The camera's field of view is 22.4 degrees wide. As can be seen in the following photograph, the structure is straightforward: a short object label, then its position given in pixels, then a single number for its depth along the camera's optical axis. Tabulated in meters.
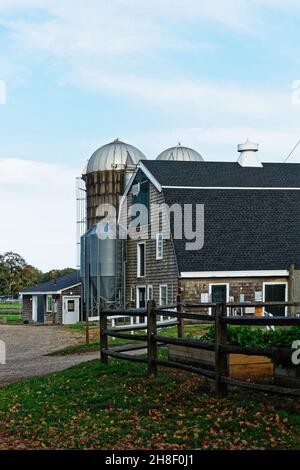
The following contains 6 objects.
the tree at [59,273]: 123.56
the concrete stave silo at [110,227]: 47.38
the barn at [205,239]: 38.94
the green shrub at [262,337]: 13.30
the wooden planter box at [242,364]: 13.40
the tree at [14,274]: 112.56
